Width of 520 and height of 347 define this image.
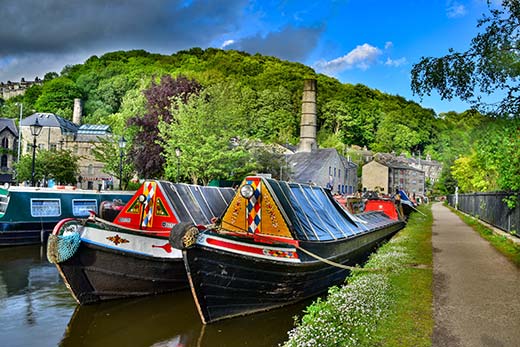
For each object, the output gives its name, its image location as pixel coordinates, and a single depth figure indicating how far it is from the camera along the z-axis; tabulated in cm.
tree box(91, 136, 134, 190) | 4084
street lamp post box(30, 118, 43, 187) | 2159
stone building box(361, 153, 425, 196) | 8944
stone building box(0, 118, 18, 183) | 7300
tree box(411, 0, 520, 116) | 973
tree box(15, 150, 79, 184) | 4303
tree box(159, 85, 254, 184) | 3012
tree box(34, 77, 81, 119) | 10562
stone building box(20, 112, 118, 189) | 6756
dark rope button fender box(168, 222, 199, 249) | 860
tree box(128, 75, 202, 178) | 3472
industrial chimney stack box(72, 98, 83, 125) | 9875
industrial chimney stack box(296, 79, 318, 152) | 6438
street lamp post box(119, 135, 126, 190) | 2411
